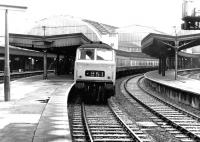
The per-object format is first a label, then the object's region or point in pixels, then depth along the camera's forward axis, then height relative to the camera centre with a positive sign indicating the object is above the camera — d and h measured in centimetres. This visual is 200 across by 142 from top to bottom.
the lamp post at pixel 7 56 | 1429 +44
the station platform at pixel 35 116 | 804 -171
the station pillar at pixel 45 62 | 3225 +28
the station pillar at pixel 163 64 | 4475 +12
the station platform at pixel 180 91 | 1874 -183
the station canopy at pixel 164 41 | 3186 +247
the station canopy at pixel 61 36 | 3053 +723
